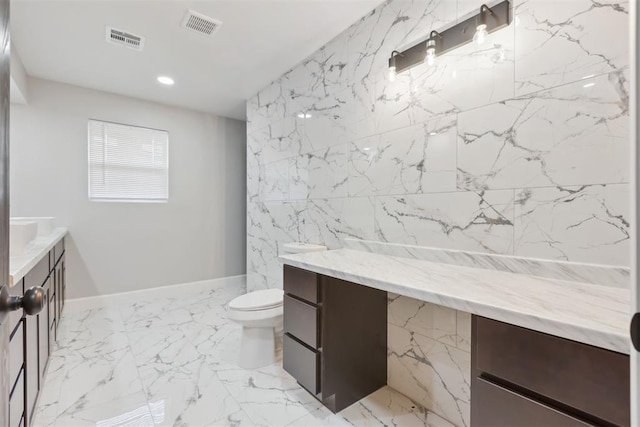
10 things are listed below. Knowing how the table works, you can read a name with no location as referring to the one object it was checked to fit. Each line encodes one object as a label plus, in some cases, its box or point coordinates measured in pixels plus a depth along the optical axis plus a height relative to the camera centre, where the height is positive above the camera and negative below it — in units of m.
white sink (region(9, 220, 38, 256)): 1.48 -0.15
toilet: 2.09 -0.84
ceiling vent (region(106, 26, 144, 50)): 2.28 +1.36
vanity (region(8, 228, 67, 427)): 1.18 -0.64
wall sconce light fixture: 1.41 +0.92
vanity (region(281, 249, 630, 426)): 0.75 -0.40
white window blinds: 3.40 +0.56
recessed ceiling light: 3.09 +1.37
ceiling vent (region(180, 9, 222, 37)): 2.10 +1.37
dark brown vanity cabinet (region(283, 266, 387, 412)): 1.63 -0.74
